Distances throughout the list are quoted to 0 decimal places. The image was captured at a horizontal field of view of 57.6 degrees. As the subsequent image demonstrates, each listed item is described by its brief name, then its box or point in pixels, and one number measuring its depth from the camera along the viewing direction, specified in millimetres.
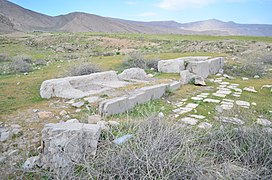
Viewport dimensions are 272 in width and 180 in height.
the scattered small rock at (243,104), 6283
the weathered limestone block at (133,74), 8406
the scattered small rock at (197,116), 5426
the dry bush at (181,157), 2471
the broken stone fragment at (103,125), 3697
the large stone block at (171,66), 9881
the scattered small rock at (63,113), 4984
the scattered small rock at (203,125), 4704
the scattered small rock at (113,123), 4039
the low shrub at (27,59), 13516
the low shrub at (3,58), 14488
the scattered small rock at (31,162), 3004
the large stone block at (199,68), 9517
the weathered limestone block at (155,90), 6340
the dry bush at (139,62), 11461
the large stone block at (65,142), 2900
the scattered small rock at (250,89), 7824
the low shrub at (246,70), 10625
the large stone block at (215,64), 10565
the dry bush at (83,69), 8773
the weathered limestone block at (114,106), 5008
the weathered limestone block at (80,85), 6203
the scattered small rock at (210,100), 6608
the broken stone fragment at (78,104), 5444
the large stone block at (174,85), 7357
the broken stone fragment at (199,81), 8438
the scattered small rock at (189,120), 5040
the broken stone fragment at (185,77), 8463
